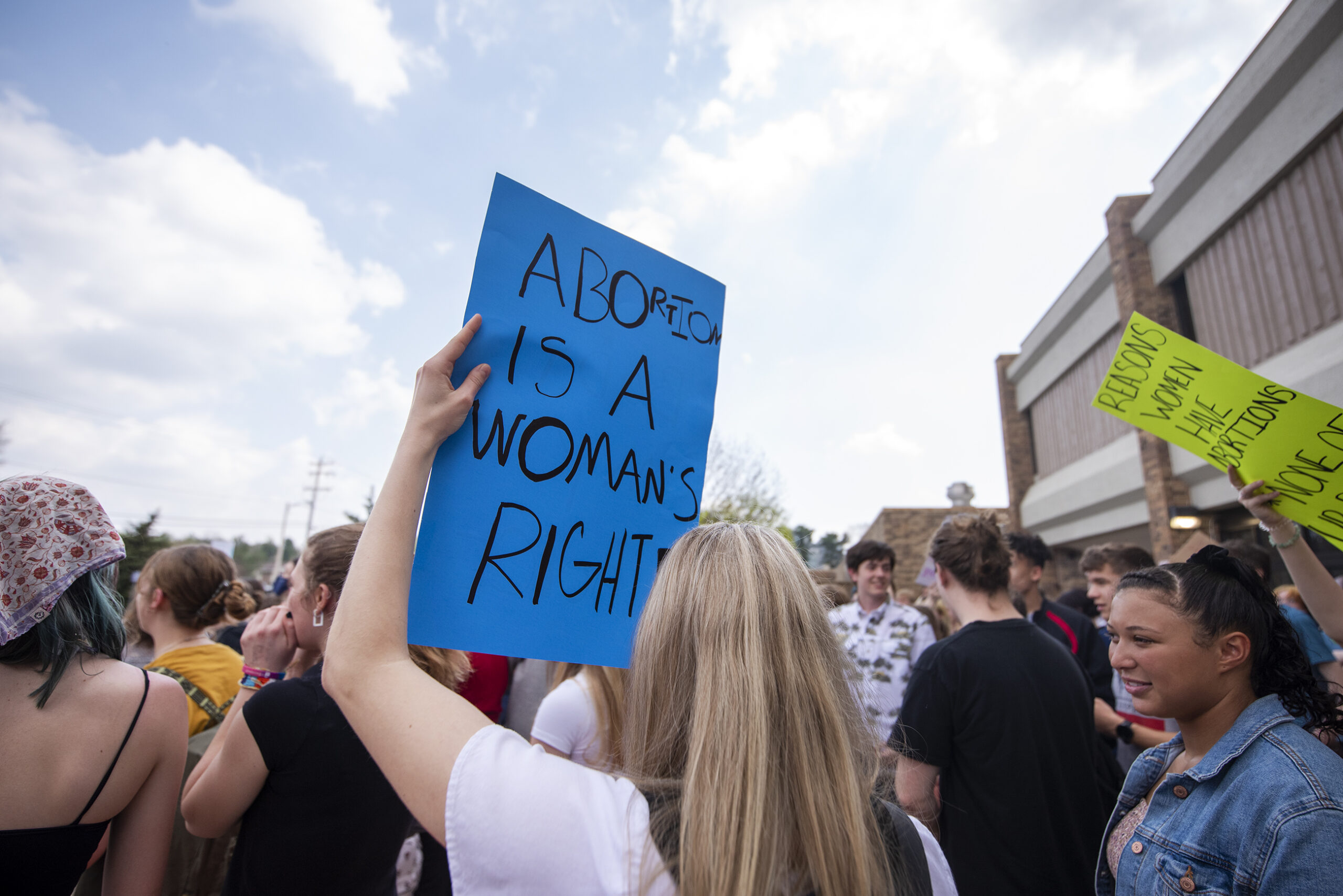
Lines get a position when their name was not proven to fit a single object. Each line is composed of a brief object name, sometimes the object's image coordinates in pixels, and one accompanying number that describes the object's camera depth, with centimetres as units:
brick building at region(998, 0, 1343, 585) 739
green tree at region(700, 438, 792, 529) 2308
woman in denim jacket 142
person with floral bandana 146
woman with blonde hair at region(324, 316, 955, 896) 83
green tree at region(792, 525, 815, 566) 3550
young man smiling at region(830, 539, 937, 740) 406
